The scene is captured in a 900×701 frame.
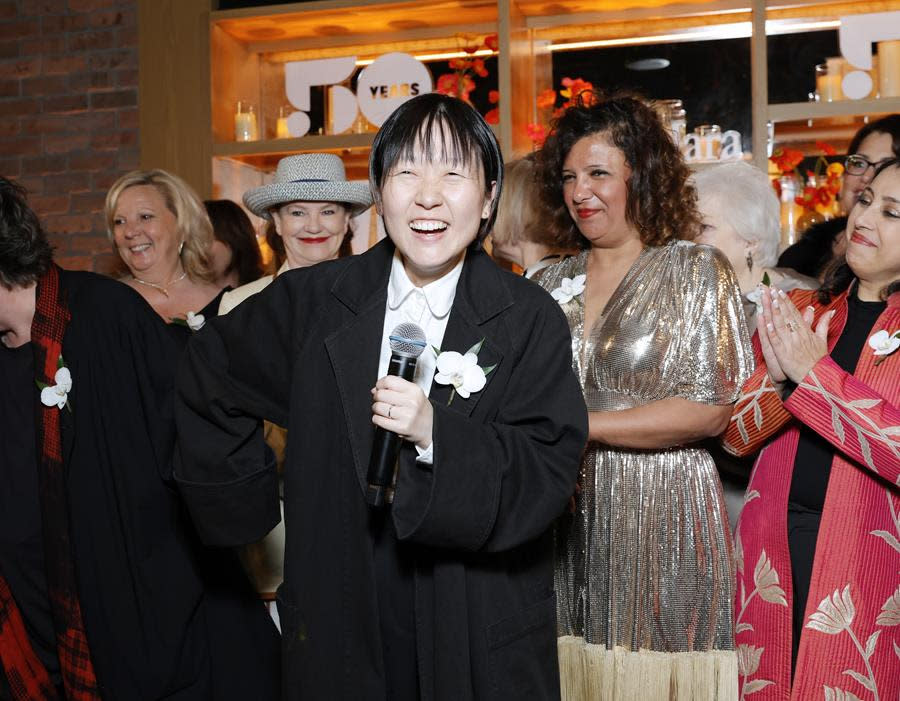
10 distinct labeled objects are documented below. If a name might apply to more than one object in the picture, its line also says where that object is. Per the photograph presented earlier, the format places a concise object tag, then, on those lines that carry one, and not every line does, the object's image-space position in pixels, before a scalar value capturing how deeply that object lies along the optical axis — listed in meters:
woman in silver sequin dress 2.10
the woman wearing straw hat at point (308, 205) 2.93
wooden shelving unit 4.71
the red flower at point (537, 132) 4.75
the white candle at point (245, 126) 4.96
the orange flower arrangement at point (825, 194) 4.43
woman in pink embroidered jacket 1.90
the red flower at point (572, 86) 4.73
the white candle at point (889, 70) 4.21
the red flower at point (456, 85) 4.73
